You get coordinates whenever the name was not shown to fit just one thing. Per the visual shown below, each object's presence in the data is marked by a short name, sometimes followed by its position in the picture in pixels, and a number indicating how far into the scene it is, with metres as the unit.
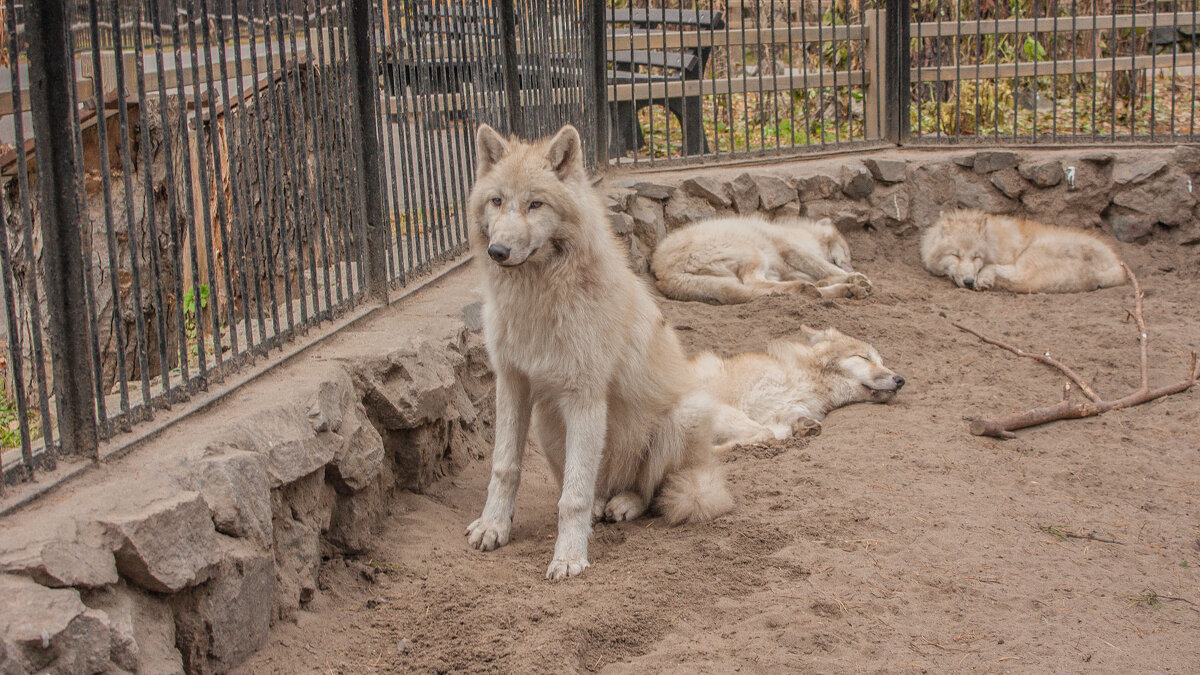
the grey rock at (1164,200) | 10.04
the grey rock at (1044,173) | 10.30
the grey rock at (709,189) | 10.00
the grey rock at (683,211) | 9.95
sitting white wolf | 4.48
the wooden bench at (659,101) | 10.28
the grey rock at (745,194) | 10.12
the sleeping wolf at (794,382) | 6.60
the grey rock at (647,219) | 9.74
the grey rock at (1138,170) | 10.06
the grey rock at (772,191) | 10.23
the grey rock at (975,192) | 10.55
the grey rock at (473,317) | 5.91
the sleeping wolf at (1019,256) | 9.33
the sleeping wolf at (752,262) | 8.98
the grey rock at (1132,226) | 10.22
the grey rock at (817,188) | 10.39
